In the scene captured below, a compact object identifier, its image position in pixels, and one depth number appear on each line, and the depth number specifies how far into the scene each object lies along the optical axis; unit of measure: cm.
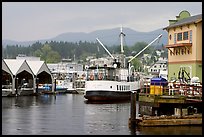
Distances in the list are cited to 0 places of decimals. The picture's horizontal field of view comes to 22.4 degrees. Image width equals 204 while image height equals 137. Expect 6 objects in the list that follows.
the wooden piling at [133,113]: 3475
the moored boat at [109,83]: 6717
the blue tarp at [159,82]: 3756
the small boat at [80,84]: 11788
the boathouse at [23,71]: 8319
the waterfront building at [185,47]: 5638
